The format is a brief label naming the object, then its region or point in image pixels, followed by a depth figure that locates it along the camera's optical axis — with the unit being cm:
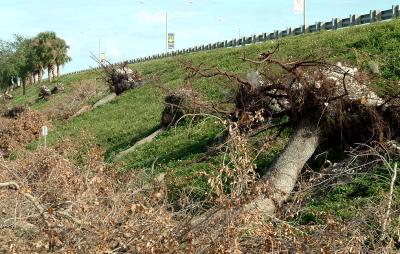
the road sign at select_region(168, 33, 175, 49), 7070
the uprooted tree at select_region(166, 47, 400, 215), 1121
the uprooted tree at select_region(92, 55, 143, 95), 3512
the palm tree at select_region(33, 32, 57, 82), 7125
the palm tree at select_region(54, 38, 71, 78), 7262
